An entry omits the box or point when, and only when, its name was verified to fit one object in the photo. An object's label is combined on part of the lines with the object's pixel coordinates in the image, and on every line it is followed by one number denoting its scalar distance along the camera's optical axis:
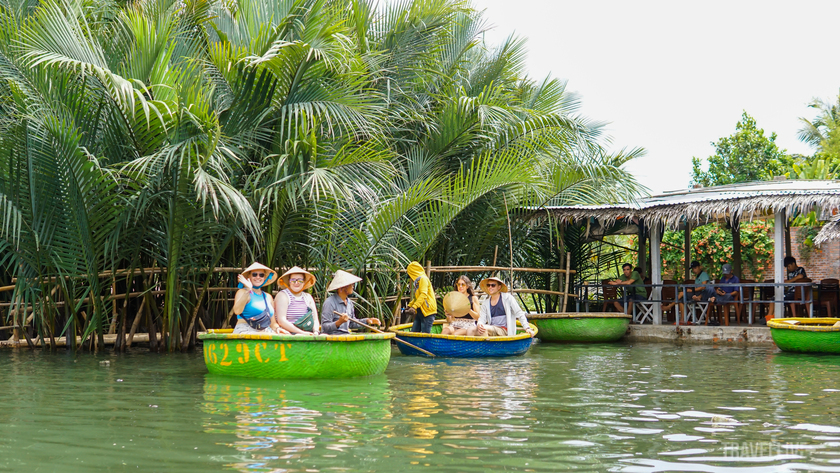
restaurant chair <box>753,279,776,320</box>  17.67
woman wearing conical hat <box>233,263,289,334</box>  9.49
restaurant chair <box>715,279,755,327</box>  15.65
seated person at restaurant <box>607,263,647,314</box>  16.72
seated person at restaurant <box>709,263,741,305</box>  15.56
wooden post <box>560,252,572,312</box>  16.58
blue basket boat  11.61
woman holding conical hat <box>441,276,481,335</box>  12.45
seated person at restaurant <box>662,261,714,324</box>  15.80
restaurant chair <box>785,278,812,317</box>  15.20
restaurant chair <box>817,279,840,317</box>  15.40
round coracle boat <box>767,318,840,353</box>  12.32
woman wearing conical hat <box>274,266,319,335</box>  9.70
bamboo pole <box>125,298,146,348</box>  12.12
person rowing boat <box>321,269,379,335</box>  10.10
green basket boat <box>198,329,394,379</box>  8.93
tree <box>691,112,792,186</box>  33.56
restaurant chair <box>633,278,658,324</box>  16.66
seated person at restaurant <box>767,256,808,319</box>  15.50
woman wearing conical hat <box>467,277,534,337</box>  12.26
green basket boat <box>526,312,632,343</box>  15.29
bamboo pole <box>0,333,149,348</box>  12.31
